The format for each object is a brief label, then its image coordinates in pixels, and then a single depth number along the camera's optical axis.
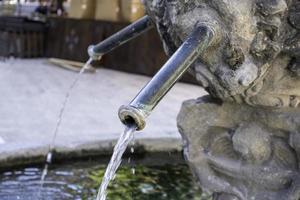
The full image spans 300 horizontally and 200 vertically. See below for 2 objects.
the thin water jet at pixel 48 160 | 4.00
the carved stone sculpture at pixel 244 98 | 1.91
